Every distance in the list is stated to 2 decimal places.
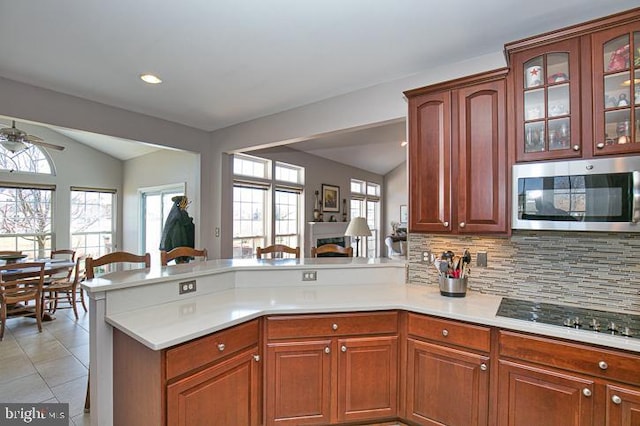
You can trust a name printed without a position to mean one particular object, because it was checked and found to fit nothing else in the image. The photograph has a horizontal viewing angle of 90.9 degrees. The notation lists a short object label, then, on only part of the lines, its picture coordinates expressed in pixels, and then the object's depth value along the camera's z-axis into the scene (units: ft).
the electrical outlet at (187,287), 7.00
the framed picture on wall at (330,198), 22.52
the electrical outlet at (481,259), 7.83
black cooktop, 5.32
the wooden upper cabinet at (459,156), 6.75
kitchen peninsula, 5.06
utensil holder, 7.35
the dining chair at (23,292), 12.10
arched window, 17.61
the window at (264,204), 17.21
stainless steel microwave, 5.42
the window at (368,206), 27.27
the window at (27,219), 17.88
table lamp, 17.38
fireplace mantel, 21.15
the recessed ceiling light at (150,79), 9.09
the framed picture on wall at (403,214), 31.23
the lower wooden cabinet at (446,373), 5.96
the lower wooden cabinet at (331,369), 6.43
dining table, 12.39
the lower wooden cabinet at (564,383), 4.85
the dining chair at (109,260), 7.31
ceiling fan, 12.35
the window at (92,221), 20.42
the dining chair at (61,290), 14.65
